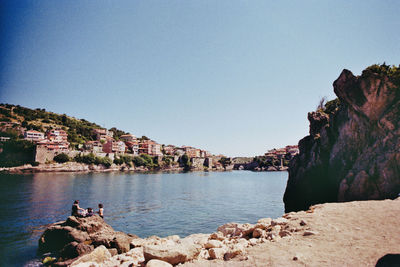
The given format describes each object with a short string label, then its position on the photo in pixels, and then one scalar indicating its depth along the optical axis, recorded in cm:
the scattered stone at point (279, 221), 989
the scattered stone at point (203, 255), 775
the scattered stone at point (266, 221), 1054
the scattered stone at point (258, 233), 917
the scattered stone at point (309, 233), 798
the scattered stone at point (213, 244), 858
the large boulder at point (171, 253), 732
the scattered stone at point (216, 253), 755
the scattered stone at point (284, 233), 839
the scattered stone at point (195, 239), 1016
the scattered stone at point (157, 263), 681
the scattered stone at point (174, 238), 1348
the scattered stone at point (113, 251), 1152
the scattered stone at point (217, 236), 1027
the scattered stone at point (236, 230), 992
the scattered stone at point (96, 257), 997
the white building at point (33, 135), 9869
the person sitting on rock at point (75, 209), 1620
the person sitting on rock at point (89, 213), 1627
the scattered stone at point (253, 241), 829
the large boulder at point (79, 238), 1190
